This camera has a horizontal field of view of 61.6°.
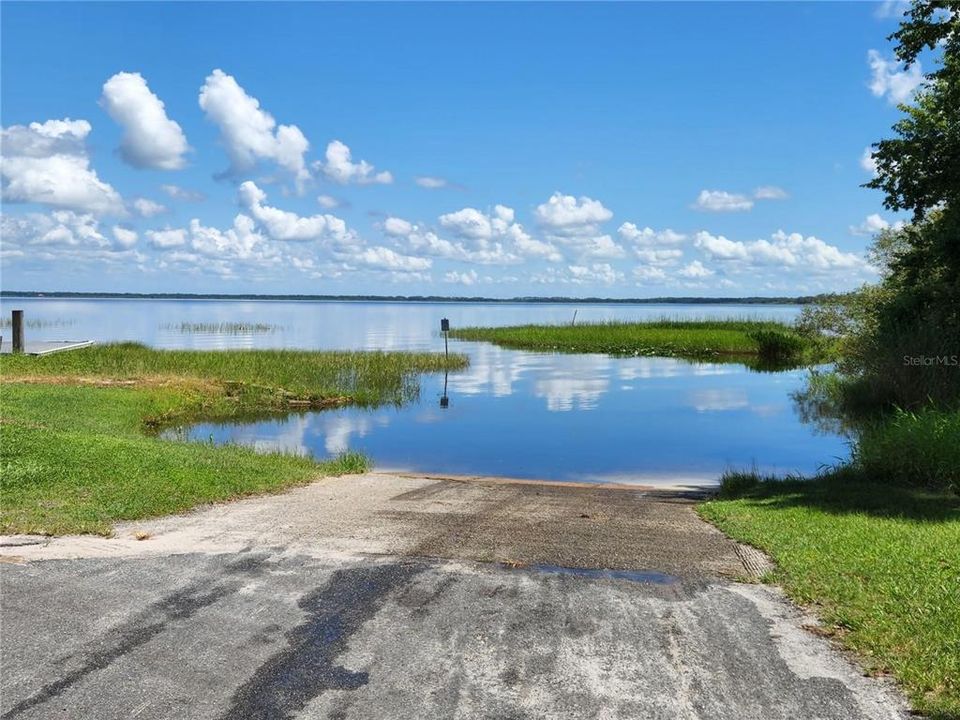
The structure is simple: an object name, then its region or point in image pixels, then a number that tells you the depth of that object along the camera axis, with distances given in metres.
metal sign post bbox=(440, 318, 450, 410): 31.83
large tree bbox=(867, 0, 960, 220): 18.55
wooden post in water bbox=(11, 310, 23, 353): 31.83
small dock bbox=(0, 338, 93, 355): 32.12
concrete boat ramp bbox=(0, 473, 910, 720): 4.87
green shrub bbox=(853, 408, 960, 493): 12.67
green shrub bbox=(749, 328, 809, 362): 55.59
